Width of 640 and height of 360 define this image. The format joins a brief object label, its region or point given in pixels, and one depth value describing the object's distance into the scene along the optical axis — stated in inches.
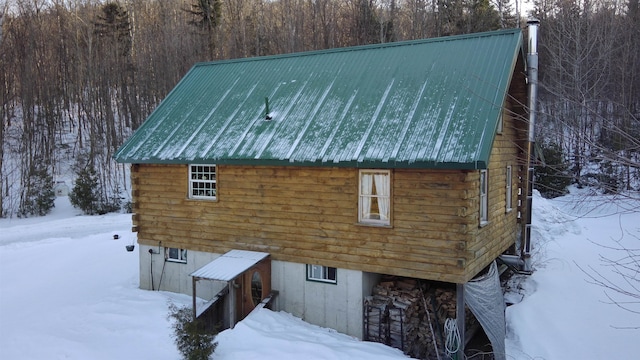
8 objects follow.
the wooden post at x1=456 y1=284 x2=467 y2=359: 403.2
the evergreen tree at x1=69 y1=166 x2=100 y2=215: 1039.0
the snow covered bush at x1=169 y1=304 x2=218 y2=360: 336.5
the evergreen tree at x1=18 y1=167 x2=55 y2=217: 1029.8
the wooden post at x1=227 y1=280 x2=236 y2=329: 426.6
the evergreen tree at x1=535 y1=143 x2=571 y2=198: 938.7
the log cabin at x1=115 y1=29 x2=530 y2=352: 397.1
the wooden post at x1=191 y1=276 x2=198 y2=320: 417.0
